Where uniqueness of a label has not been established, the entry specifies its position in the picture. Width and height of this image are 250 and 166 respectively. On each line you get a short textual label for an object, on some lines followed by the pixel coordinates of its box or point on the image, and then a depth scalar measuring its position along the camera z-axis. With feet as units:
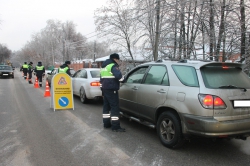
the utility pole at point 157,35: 38.92
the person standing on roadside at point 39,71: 49.83
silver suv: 11.65
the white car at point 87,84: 27.61
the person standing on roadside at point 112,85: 17.17
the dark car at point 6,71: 78.69
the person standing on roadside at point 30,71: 58.77
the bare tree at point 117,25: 60.75
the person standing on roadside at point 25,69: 70.44
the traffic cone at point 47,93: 35.73
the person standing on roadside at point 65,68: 33.73
